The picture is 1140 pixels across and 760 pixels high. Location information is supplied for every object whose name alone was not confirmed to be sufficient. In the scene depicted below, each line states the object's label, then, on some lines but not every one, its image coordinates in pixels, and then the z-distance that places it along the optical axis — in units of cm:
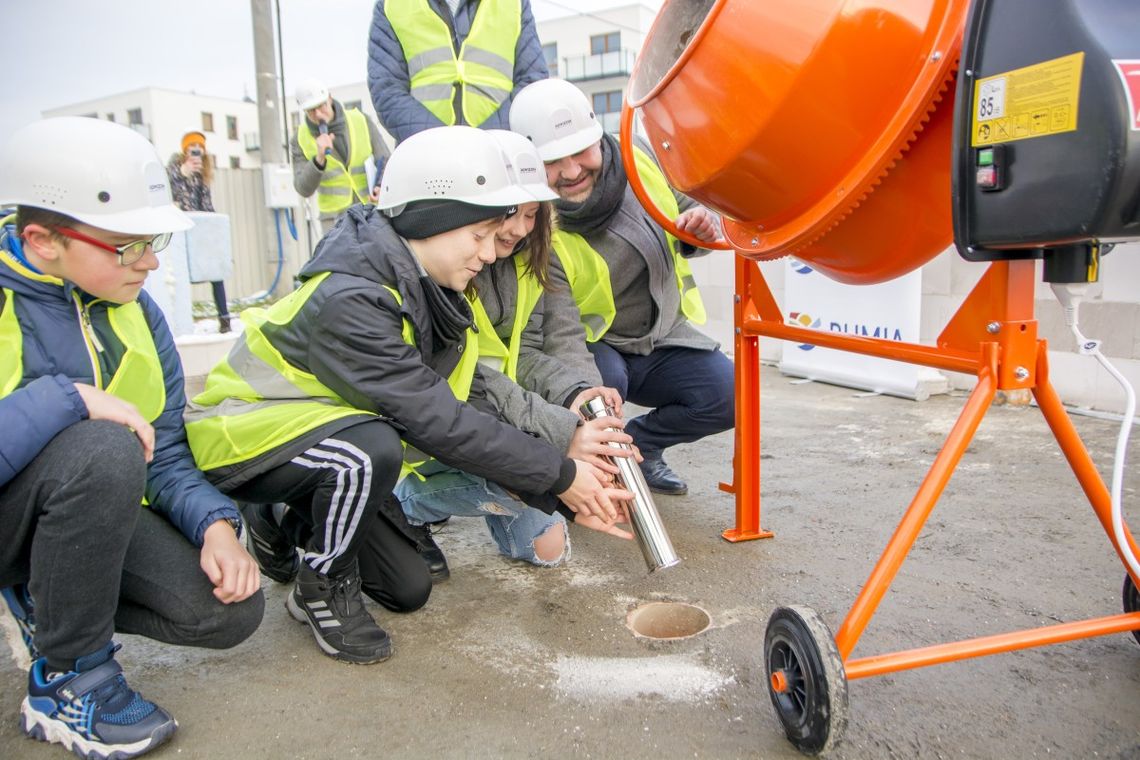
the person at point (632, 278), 250
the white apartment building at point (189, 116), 4047
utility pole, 892
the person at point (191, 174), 675
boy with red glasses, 153
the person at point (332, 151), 581
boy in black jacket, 186
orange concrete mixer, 124
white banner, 436
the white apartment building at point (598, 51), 3303
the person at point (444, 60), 327
